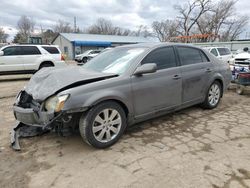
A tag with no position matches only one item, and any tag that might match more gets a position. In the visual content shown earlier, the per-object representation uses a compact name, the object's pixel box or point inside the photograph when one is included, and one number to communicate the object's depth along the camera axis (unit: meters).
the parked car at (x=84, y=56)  27.03
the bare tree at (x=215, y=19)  44.41
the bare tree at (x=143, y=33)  66.31
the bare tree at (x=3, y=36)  73.71
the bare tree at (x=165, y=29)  52.39
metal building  38.13
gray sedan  3.10
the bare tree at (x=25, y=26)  74.00
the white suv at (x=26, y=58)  10.55
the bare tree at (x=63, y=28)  74.88
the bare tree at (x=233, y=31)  49.95
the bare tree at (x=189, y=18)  44.25
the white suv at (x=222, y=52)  14.33
